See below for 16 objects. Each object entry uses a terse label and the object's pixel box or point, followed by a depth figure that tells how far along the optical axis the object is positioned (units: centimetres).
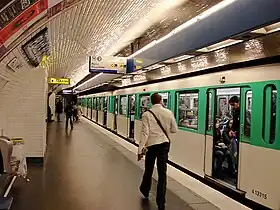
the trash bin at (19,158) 375
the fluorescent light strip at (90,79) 1140
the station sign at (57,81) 1255
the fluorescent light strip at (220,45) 336
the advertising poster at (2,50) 196
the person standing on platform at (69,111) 1402
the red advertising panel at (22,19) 174
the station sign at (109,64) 712
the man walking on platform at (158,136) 322
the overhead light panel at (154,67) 567
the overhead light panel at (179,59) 450
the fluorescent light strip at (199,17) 324
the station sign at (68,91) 2633
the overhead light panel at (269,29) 270
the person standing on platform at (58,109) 1881
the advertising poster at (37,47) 409
